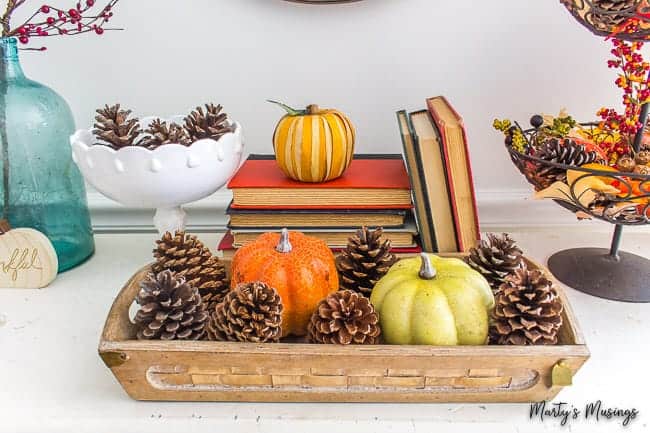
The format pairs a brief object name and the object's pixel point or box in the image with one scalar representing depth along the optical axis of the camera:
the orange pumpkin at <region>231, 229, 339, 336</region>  0.54
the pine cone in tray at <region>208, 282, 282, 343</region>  0.48
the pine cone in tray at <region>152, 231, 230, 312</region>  0.59
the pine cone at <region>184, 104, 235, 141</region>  0.69
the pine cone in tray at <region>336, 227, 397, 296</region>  0.59
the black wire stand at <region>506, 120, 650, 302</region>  0.60
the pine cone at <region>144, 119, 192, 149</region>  0.65
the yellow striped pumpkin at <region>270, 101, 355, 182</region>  0.69
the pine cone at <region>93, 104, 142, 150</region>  0.64
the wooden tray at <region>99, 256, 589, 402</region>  0.47
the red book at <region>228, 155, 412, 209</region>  0.69
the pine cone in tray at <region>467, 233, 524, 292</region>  0.59
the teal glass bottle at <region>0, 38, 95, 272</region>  0.71
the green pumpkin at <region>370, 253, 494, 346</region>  0.49
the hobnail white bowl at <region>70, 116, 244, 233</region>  0.62
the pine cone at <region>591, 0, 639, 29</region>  0.56
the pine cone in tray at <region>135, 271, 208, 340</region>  0.49
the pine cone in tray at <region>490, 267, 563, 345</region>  0.48
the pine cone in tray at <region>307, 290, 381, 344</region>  0.48
